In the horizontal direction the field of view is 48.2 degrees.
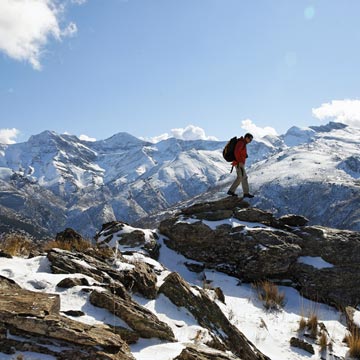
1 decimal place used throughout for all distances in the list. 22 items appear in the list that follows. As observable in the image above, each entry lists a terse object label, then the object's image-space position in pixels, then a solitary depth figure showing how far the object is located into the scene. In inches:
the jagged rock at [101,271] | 347.0
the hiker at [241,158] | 713.2
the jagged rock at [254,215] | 740.6
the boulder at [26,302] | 217.5
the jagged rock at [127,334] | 255.4
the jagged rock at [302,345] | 384.8
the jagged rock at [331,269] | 606.2
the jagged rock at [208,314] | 332.5
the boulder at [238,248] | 642.2
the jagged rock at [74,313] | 251.0
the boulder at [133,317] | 272.8
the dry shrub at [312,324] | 426.6
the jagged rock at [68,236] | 569.6
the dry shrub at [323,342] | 395.5
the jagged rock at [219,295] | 469.1
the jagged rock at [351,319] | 430.6
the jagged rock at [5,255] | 365.4
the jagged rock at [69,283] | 295.0
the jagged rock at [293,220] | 771.8
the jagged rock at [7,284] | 266.4
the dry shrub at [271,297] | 514.9
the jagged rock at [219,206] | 778.8
